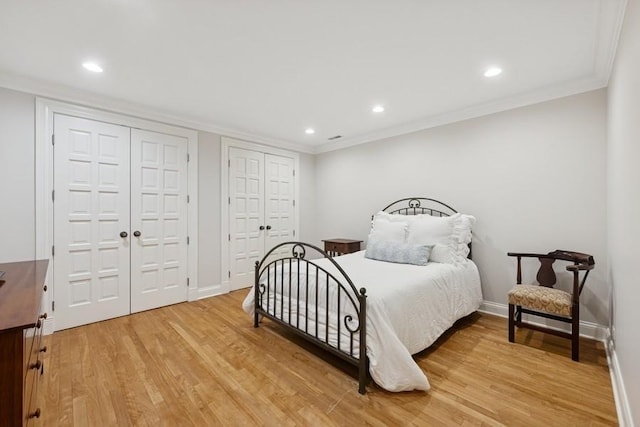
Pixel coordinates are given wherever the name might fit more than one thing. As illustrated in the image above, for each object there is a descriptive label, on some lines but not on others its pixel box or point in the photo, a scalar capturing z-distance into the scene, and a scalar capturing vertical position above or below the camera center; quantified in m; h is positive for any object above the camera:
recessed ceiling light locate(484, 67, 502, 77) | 2.43 +1.27
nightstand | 4.30 -0.51
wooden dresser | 0.95 -0.51
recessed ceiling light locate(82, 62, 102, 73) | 2.34 +1.27
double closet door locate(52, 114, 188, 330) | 2.86 -0.07
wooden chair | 2.24 -0.71
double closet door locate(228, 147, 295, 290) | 4.23 +0.11
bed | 1.86 -0.68
